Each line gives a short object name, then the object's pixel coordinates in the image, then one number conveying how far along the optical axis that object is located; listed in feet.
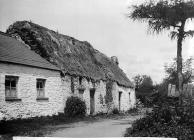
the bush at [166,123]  30.07
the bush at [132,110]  87.59
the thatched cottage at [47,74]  45.88
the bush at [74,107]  57.21
